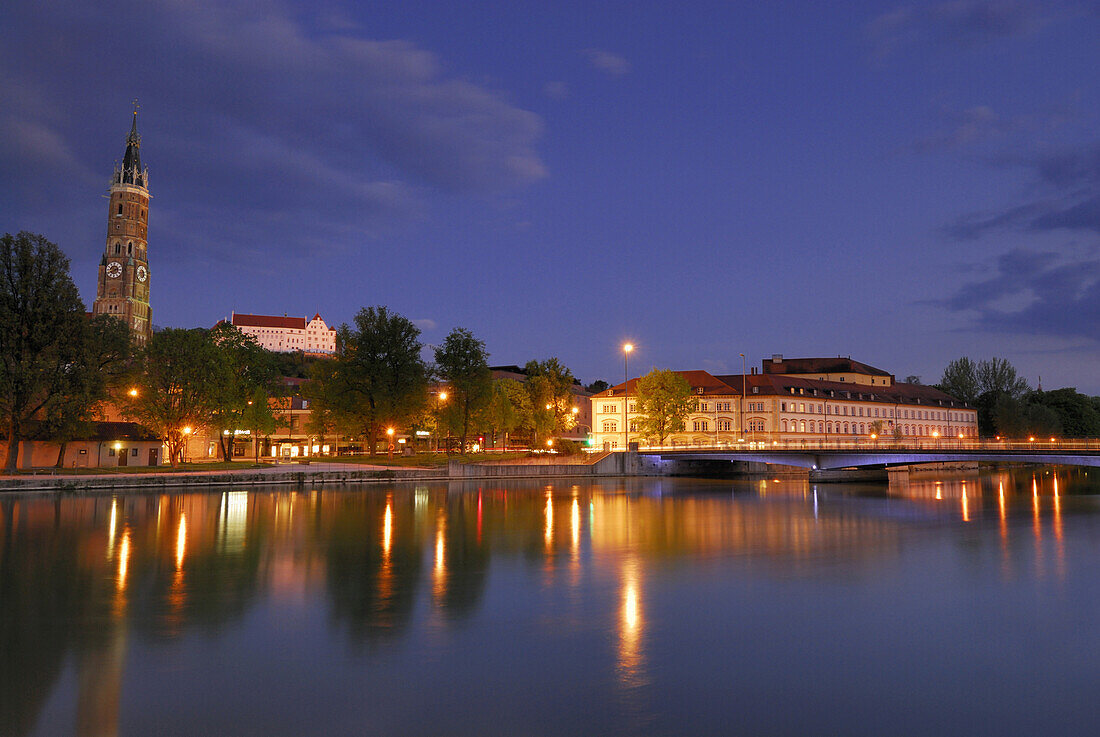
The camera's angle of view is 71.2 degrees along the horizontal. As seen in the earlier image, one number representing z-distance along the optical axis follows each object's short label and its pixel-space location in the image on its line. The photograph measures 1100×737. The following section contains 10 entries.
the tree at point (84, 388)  55.81
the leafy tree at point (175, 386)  64.06
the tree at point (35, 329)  53.91
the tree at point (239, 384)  68.88
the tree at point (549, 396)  102.38
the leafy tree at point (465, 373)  84.75
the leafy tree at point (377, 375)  78.81
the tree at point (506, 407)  91.44
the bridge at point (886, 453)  58.59
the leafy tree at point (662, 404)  100.56
